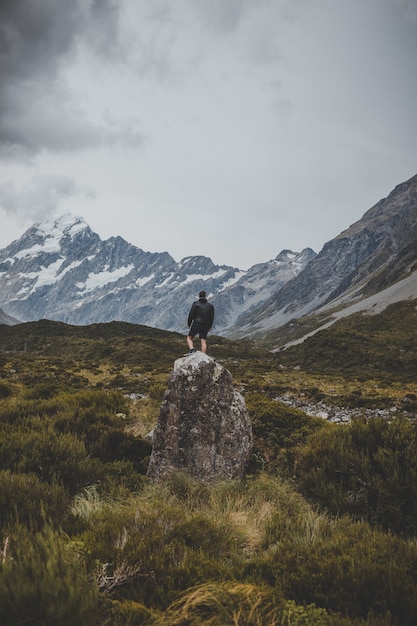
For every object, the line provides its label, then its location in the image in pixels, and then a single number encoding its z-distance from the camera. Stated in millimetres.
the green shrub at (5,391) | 16562
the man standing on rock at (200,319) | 11508
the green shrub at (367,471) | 5738
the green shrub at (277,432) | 8508
